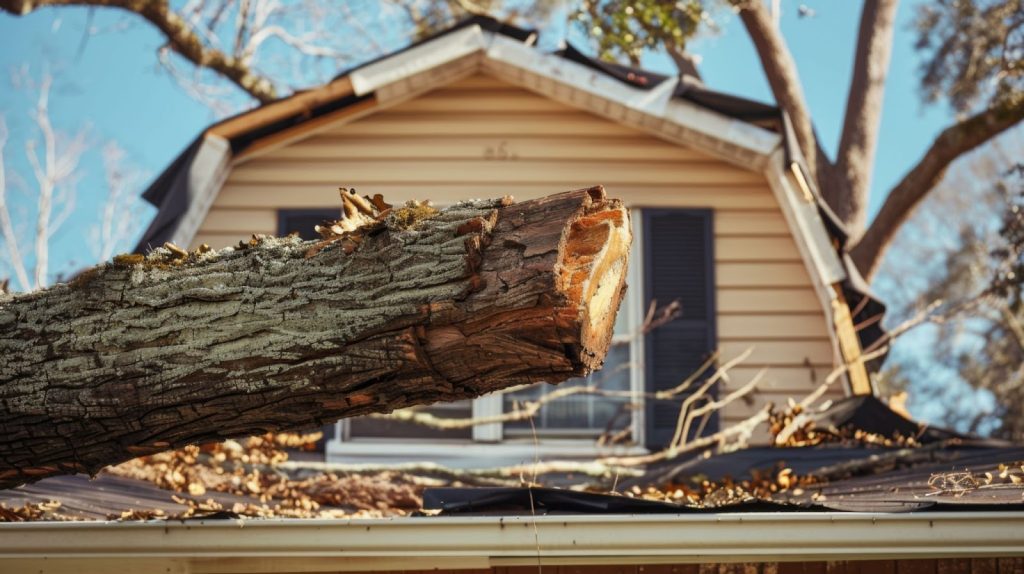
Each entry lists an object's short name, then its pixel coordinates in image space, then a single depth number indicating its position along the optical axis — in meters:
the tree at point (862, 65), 11.12
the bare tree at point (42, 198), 25.03
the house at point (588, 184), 7.85
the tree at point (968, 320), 21.97
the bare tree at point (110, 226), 26.22
